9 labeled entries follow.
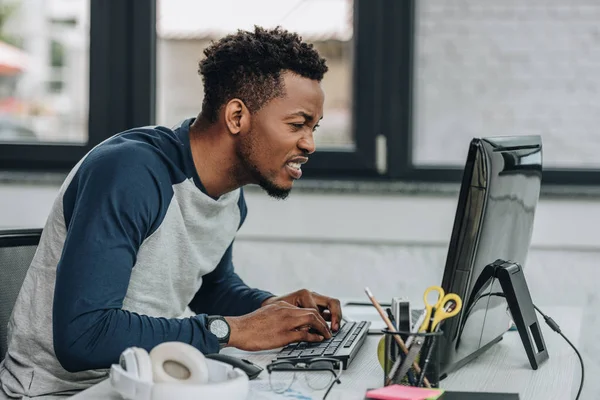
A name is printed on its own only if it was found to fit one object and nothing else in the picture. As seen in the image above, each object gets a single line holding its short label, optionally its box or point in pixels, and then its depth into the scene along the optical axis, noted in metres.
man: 2.20
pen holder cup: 2.06
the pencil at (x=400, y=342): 2.06
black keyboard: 2.24
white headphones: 1.92
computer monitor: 2.10
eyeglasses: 2.14
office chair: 2.56
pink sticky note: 1.99
